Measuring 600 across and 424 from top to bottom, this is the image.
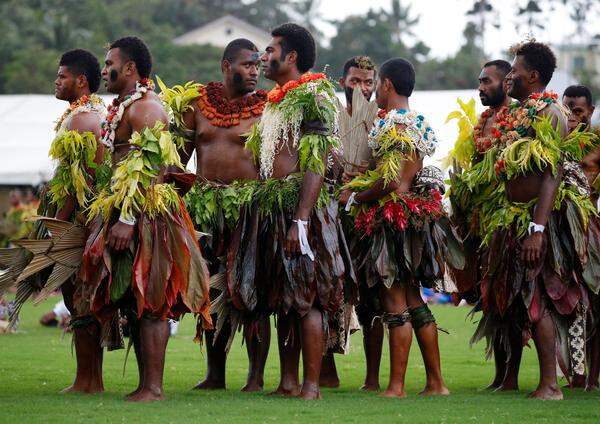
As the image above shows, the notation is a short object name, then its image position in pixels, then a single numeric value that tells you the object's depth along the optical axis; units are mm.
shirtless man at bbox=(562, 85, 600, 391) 17219
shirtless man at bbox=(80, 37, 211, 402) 14117
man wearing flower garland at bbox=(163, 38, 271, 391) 16156
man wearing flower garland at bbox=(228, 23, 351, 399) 15016
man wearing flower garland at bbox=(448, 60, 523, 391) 17047
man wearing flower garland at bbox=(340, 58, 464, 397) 15867
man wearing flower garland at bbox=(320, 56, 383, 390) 17000
